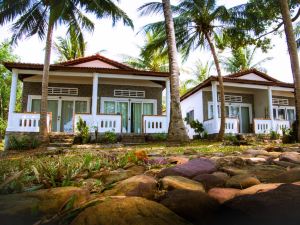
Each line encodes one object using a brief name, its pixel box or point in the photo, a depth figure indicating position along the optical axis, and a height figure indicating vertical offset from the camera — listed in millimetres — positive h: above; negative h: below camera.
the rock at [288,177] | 2143 -336
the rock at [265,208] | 1510 -430
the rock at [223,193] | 1815 -406
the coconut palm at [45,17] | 11109 +5392
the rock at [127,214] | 1443 -444
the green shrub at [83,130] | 11352 +189
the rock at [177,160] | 3412 -322
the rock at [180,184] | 2067 -387
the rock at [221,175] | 2340 -359
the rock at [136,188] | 1974 -404
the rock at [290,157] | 3092 -259
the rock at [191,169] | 2506 -330
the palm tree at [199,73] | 24964 +5766
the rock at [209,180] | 2215 -381
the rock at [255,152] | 3912 -255
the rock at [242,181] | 2129 -373
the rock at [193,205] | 1651 -446
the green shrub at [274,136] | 12915 -19
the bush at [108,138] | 11648 -146
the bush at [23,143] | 10164 -337
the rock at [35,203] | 1579 -443
